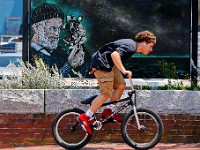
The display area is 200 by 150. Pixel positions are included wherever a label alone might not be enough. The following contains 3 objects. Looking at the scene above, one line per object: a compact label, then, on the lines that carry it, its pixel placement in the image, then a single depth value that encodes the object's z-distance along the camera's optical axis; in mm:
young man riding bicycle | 17406
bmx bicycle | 17531
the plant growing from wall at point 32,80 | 19484
